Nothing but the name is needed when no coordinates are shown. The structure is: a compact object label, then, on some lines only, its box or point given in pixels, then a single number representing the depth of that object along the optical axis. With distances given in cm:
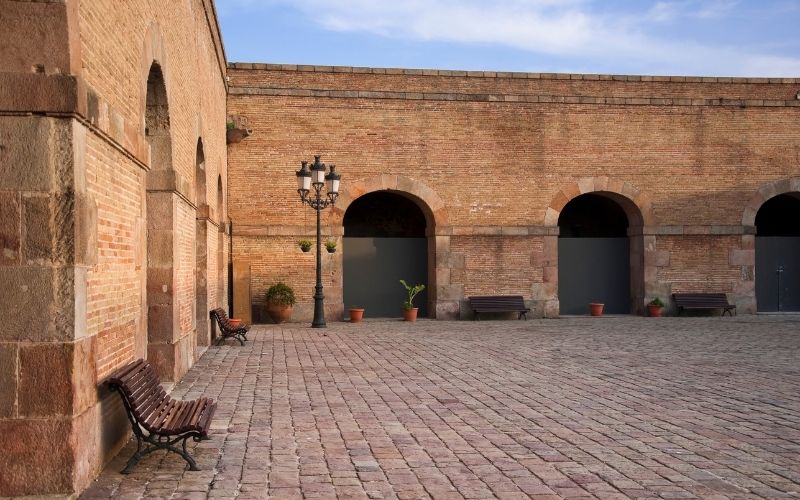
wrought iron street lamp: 1758
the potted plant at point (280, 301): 1923
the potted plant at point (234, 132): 1881
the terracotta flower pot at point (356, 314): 1984
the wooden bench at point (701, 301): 2097
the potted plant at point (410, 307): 2006
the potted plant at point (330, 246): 1945
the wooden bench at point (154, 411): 550
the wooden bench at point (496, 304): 2025
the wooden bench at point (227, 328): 1421
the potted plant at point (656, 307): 2100
